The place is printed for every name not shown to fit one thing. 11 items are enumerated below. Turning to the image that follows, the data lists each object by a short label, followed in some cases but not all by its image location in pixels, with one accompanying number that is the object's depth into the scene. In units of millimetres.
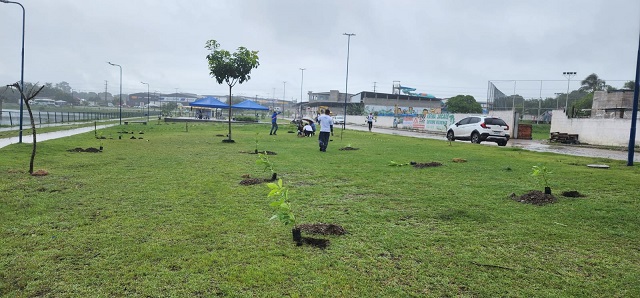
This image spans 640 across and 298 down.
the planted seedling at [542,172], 6586
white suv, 20969
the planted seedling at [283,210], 4156
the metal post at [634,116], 11320
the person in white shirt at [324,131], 14780
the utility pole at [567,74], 32831
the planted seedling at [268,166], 6817
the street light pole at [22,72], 16263
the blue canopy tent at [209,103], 45500
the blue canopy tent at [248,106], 43819
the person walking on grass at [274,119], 25806
